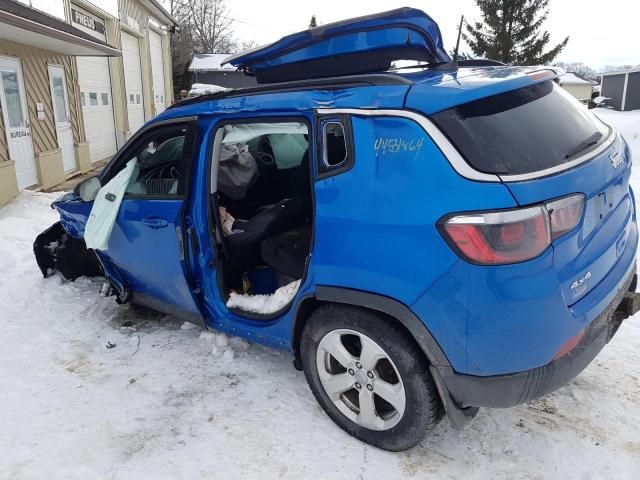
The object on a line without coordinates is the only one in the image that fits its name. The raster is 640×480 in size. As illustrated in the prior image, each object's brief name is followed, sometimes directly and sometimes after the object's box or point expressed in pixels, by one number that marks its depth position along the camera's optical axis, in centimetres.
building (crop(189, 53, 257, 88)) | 4019
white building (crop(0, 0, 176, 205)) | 877
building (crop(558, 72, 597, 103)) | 5353
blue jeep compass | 204
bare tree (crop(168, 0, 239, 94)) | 4481
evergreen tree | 2561
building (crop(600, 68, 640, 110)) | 3766
